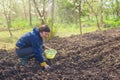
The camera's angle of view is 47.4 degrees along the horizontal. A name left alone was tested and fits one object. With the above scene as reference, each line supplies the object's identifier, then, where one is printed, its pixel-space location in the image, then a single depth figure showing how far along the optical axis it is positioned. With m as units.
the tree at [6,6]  6.92
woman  2.50
